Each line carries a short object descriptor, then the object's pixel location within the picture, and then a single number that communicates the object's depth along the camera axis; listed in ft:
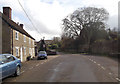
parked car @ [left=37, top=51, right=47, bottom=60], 60.52
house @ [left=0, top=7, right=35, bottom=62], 39.69
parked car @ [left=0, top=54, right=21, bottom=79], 17.18
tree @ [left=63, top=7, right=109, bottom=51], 103.42
